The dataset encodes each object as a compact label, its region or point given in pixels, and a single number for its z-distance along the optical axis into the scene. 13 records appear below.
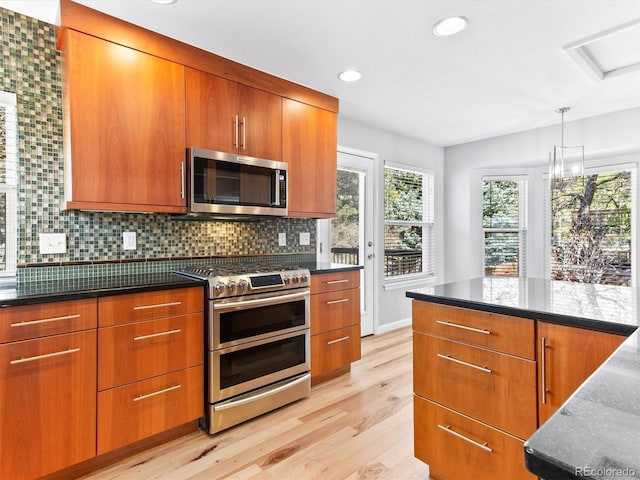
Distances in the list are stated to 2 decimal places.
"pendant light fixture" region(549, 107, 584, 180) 3.63
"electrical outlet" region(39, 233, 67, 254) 2.08
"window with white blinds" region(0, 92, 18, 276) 2.08
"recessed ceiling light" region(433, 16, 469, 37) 2.01
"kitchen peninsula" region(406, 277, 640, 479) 1.26
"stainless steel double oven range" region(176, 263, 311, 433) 2.13
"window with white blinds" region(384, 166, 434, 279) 4.31
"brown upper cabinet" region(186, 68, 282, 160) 2.34
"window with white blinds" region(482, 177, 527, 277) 4.53
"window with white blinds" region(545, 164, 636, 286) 3.71
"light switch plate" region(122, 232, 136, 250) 2.34
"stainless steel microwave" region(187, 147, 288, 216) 2.28
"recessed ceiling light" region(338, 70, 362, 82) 2.67
